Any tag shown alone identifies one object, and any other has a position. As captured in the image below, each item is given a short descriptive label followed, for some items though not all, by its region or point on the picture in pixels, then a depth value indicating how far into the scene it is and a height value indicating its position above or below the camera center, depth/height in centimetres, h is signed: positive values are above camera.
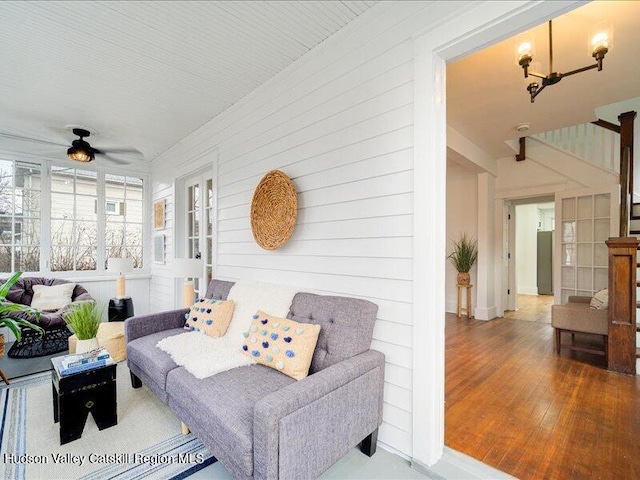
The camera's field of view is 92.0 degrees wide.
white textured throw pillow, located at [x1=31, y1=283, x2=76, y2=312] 400 -76
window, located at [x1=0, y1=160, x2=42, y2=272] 432 +34
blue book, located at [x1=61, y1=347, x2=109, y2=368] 209 -84
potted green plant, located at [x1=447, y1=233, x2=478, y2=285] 546 -33
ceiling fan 382 +126
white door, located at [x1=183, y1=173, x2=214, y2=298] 414 +25
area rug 177 -132
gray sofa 133 -84
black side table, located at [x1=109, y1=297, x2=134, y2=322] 428 -98
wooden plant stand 545 -115
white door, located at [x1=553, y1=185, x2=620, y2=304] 466 +4
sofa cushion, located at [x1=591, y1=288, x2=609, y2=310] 340 -69
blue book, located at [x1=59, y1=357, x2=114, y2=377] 199 -85
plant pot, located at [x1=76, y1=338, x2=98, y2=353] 269 -93
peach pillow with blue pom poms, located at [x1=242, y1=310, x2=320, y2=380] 185 -67
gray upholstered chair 332 -92
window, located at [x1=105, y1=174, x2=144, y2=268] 521 +37
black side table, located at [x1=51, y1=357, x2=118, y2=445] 198 -106
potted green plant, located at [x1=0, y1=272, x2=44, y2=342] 261 -62
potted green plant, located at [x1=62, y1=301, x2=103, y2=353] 270 -77
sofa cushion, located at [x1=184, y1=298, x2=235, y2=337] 261 -68
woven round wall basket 260 +26
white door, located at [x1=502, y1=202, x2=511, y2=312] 584 -33
